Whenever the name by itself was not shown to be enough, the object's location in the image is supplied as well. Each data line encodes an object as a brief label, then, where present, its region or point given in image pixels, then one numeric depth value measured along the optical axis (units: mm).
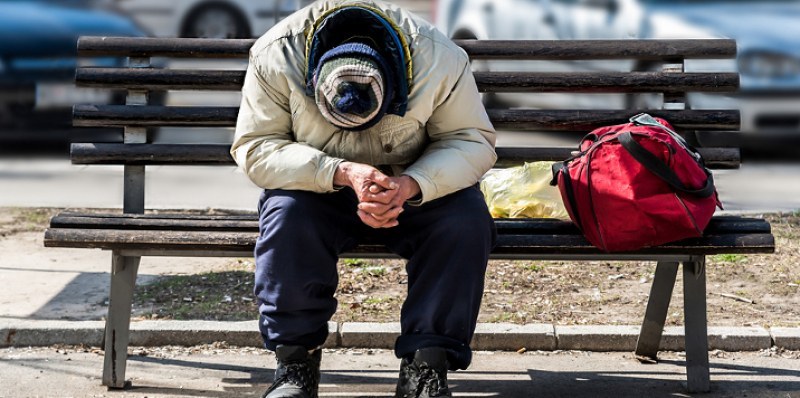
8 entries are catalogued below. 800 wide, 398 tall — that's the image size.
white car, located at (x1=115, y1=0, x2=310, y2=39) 23959
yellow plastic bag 8197
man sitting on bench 6723
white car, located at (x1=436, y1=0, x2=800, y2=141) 17137
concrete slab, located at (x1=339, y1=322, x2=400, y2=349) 8716
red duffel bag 7014
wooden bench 7656
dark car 18695
